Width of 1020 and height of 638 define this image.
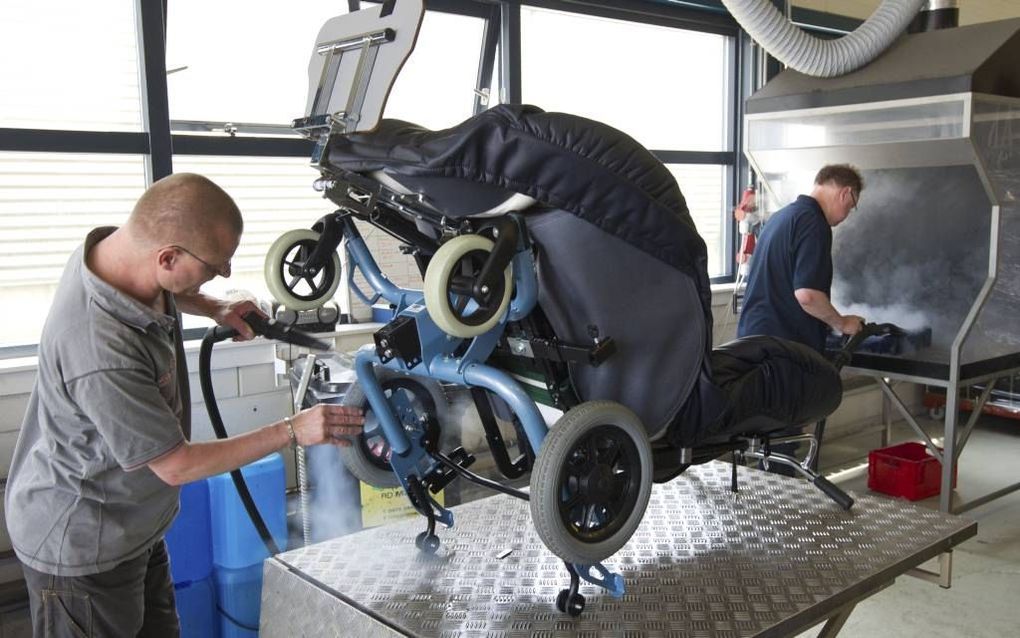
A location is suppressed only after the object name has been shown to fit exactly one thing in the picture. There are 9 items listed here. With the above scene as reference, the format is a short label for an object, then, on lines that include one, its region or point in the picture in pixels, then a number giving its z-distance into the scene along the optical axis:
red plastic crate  4.79
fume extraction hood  3.83
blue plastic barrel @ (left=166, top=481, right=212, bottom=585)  3.08
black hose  2.30
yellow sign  3.30
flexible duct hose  3.83
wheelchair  1.69
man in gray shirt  1.71
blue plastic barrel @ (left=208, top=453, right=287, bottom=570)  3.14
